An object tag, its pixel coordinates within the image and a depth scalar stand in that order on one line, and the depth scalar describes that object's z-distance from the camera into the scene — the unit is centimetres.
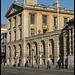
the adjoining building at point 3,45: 5208
